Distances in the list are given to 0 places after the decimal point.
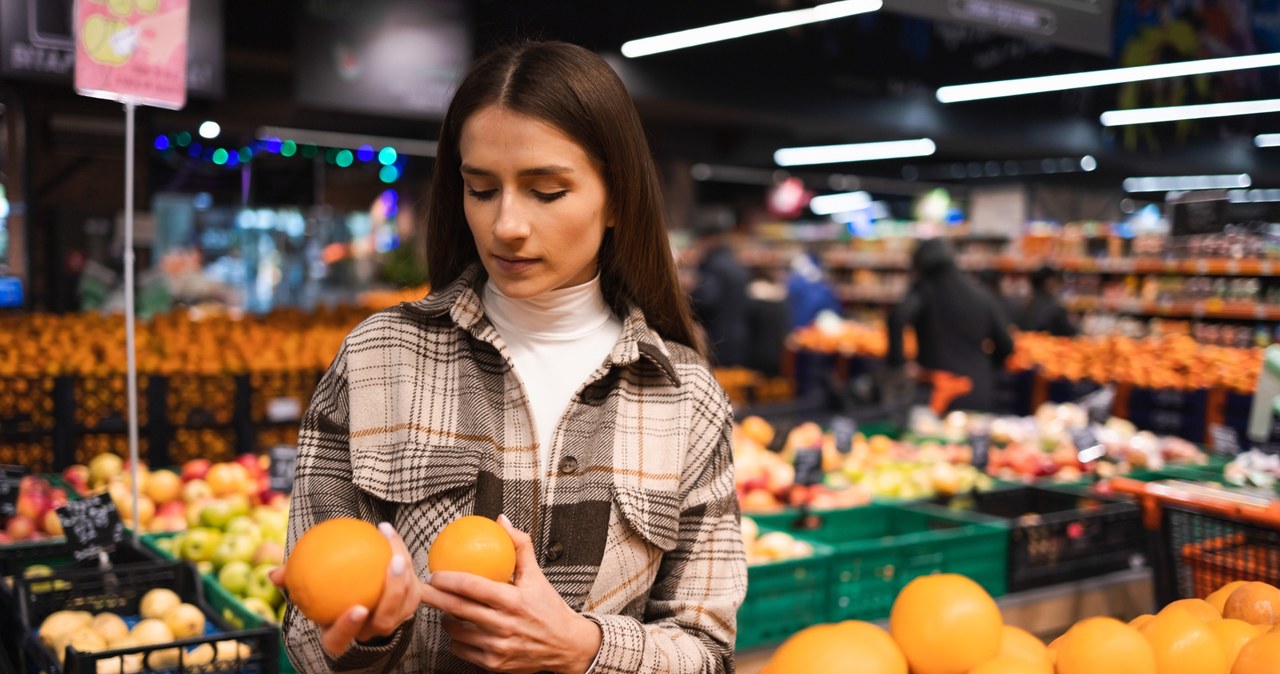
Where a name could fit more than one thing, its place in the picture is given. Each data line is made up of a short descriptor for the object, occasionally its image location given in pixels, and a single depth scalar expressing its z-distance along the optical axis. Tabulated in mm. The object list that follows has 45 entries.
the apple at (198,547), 2758
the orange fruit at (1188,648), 1352
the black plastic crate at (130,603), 1913
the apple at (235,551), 2684
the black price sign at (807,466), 3678
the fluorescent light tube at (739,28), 5523
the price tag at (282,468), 3125
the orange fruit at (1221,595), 1704
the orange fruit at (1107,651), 1276
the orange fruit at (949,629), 1306
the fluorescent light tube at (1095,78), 5311
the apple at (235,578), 2555
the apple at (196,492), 3309
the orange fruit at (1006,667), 1246
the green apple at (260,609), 2332
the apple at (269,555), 2605
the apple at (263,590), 2525
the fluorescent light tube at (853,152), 14539
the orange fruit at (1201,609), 1564
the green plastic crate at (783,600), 2656
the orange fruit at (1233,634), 1429
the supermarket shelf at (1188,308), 8905
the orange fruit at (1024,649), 1383
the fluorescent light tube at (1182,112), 5758
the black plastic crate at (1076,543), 3234
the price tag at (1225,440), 3703
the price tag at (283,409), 4297
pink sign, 2605
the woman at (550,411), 1322
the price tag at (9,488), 2645
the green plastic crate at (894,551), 2893
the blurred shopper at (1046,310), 9500
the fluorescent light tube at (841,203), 25503
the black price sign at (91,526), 2361
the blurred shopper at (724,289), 8992
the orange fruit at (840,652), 1246
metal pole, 2676
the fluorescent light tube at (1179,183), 16328
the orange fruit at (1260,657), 1259
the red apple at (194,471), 3486
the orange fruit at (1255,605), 1570
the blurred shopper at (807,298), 12352
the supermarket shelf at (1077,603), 3182
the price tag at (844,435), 4504
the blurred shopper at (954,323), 6949
